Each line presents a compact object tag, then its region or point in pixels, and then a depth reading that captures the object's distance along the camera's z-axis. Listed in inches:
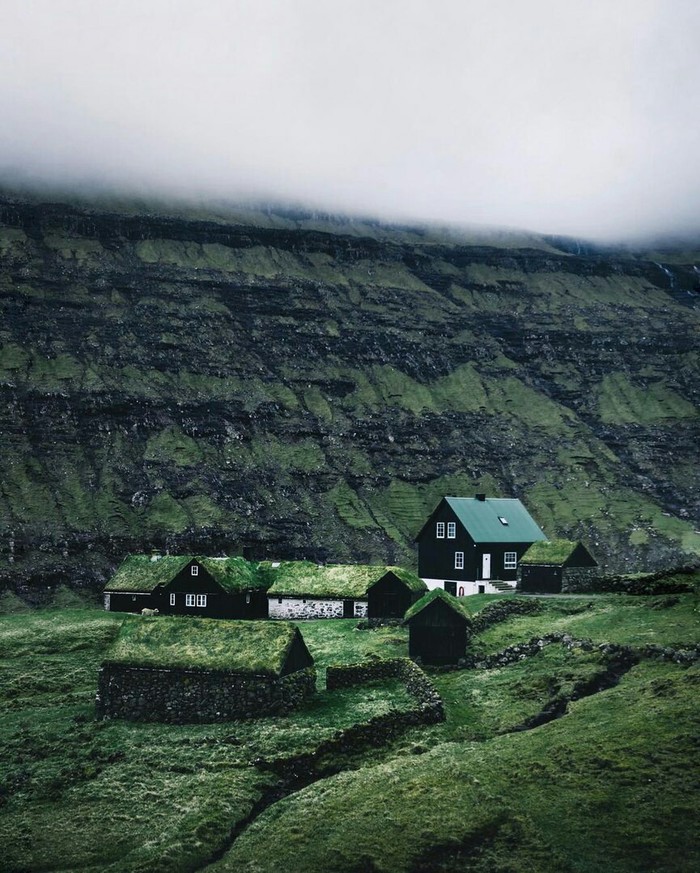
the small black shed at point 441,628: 2052.2
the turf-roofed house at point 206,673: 1774.1
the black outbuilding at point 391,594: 2972.4
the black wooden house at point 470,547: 3476.9
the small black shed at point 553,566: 3036.4
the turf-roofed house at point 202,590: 3179.1
